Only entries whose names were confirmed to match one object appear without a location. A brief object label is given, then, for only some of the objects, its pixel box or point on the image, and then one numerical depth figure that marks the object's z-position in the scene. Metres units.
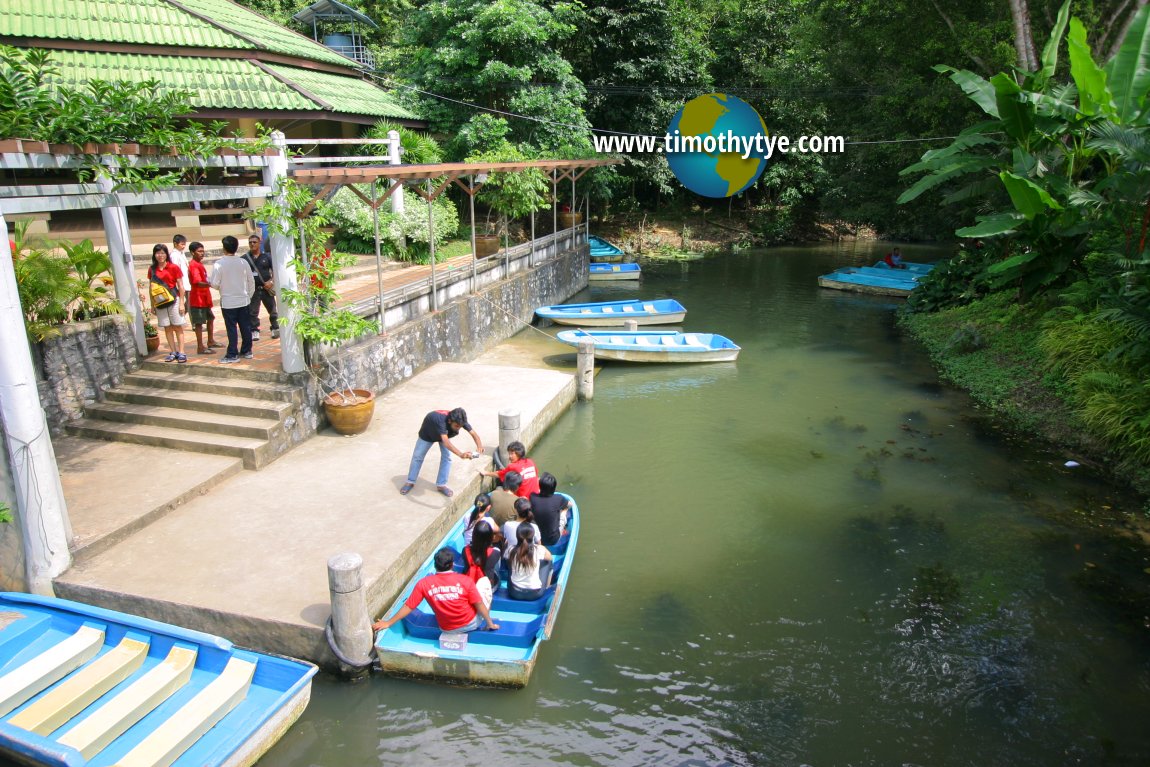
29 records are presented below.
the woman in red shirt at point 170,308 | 10.42
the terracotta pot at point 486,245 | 19.20
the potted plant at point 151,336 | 10.92
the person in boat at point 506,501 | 7.91
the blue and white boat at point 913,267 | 26.00
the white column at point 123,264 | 10.05
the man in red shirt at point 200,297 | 10.29
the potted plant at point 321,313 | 9.63
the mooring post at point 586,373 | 13.96
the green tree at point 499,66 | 22.80
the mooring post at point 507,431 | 10.02
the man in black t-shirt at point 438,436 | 8.66
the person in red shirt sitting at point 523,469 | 8.53
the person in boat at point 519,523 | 7.38
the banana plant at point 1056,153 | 12.07
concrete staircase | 9.47
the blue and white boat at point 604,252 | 28.38
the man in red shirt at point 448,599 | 6.55
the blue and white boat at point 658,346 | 15.93
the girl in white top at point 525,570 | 7.06
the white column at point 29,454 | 6.49
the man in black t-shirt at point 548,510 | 7.82
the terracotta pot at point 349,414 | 10.29
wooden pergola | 10.04
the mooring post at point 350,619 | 6.24
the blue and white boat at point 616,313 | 19.11
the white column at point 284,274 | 9.64
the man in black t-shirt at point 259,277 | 11.02
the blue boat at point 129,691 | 5.36
